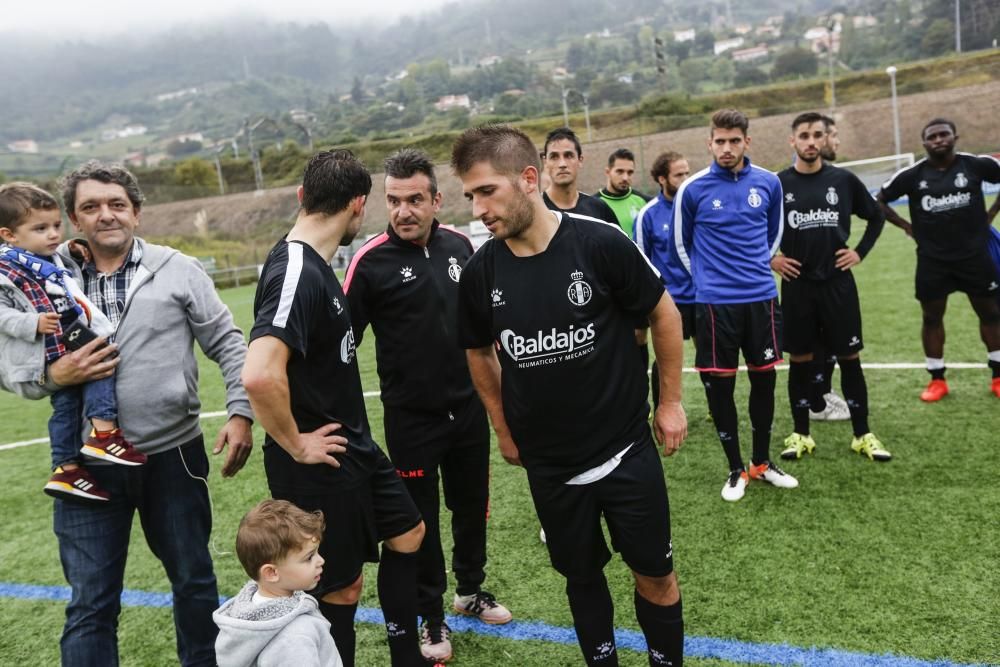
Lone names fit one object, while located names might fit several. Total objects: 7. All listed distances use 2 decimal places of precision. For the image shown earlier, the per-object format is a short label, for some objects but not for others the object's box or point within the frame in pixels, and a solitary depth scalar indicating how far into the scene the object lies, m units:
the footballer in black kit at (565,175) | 4.73
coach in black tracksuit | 3.55
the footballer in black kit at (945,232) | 6.18
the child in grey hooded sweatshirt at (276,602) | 2.35
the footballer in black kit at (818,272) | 5.33
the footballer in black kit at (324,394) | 2.61
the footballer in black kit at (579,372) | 2.72
